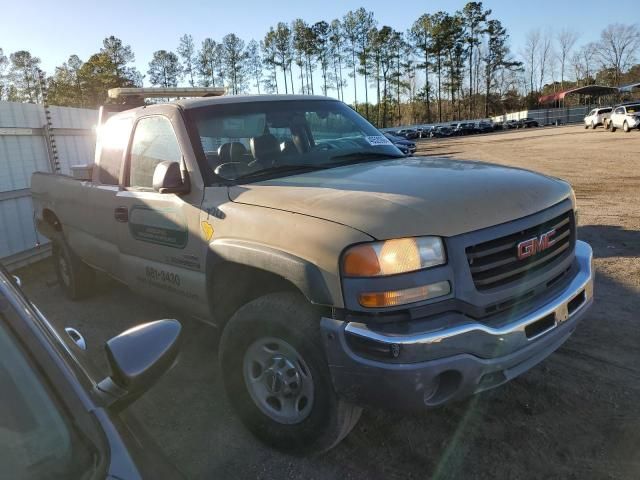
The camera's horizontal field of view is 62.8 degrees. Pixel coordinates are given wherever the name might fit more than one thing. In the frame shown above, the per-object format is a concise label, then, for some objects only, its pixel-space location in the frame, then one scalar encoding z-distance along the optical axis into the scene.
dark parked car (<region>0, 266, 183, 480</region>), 1.25
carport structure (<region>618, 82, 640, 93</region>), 69.36
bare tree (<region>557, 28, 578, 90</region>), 98.50
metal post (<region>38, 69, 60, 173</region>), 8.84
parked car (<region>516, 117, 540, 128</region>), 70.94
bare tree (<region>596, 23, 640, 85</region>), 90.79
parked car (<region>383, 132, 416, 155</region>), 24.69
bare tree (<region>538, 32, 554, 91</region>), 99.31
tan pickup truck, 2.36
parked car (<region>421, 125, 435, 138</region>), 68.81
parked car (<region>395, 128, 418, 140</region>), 66.84
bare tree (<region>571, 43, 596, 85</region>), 96.62
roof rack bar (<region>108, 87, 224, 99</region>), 5.56
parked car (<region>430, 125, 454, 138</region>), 67.44
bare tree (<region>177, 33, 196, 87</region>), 85.94
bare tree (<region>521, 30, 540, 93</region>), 97.75
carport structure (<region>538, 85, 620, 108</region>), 73.00
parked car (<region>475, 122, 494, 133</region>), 67.94
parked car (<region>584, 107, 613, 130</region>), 40.88
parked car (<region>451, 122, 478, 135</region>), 67.72
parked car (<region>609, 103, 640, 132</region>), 33.06
